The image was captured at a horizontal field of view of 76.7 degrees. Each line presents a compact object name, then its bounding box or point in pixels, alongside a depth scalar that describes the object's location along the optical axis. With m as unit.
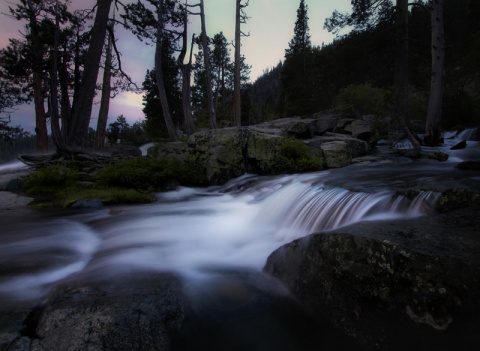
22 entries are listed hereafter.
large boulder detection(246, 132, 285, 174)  10.80
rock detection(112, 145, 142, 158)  18.66
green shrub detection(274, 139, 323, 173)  10.53
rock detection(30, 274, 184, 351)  2.21
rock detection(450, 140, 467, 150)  12.18
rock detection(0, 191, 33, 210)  7.39
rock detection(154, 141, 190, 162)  11.01
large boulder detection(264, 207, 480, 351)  2.29
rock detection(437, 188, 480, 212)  3.82
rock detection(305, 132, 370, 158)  12.19
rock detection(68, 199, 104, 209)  7.55
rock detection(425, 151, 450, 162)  9.93
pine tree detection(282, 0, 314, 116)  40.75
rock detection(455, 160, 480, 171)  6.74
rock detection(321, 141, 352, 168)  10.67
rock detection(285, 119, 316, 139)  14.35
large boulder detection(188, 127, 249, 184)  10.31
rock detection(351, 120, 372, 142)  15.05
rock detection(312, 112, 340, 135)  17.14
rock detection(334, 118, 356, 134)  17.04
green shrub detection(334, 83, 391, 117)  27.39
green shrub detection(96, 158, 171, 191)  9.07
